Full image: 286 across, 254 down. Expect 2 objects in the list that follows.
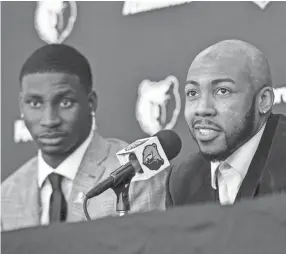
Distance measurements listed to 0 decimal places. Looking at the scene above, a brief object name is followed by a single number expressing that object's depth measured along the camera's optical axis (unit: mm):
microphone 3139
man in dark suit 3257
